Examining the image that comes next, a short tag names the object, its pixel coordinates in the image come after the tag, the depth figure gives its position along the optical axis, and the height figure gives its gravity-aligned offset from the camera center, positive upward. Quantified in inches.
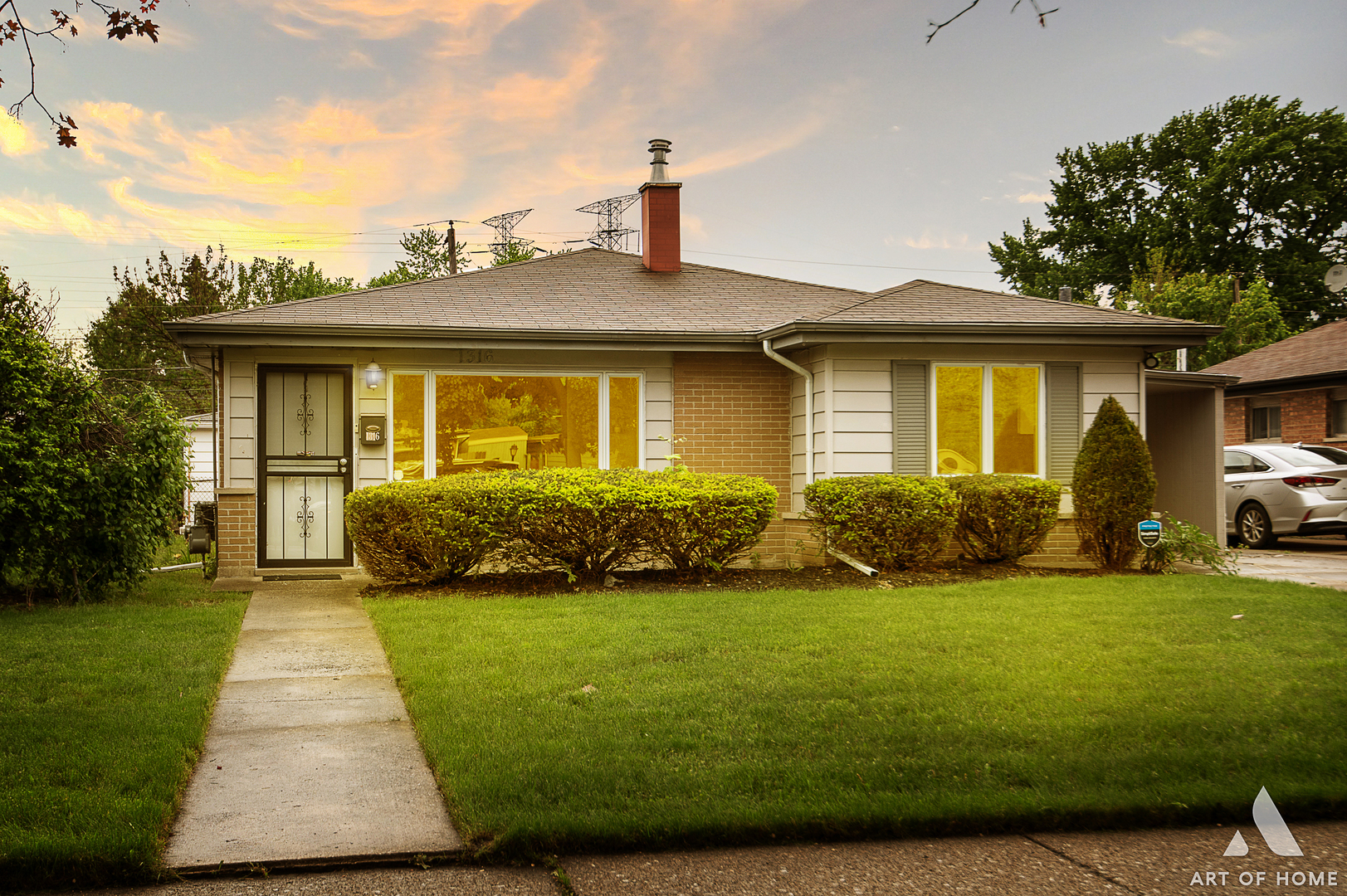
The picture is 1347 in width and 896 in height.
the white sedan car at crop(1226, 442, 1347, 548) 553.0 -14.5
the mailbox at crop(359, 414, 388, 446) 429.4 +16.6
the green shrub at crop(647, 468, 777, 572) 372.4 -19.9
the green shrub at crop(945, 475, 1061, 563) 403.9 -18.9
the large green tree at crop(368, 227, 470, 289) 1705.2 +373.6
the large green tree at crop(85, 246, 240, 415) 1299.2 +197.5
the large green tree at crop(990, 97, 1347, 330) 1425.9 +409.8
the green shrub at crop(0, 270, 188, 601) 316.5 -2.2
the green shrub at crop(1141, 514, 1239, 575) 411.5 -35.7
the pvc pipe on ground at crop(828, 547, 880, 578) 391.5 -40.8
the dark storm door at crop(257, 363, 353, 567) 425.7 +0.7
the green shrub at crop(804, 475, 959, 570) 392.2 -20.6
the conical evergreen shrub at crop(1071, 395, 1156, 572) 409.1 -7.9
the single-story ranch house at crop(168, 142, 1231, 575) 421.4 +34.6
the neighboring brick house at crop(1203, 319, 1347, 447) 796.0 +64.8
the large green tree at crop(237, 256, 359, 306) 1437.0 +282.8
